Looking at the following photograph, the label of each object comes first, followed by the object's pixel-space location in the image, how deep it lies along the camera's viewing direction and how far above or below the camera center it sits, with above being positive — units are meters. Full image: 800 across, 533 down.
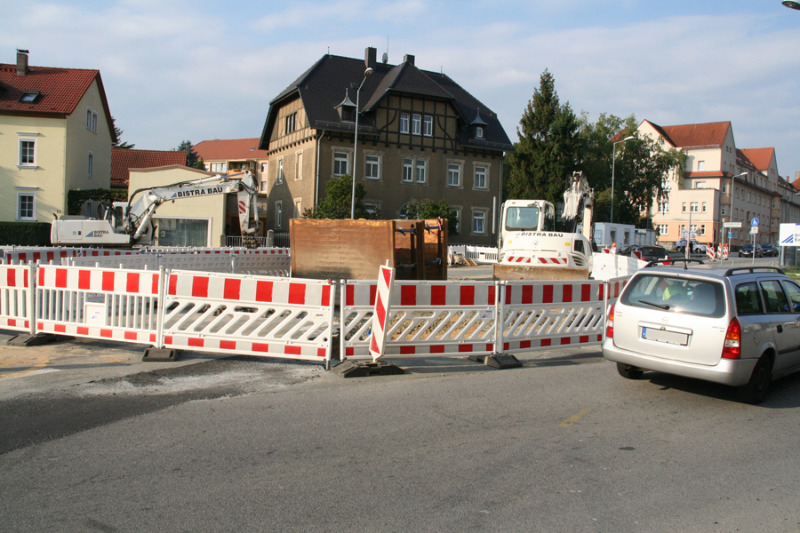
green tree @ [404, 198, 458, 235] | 39.56 +2.32
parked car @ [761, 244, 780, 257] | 70.61 +1.10
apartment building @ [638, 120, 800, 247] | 87.31 +10.02
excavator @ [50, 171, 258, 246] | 25.02 +0.68
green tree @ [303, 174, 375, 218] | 37.09 +2.57
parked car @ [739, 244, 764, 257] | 63.19 +0.89
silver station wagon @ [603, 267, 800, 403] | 7.23 -0.81
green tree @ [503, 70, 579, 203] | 56.91 +9.23
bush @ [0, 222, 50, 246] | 35.78 -0.05
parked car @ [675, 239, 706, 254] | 61.67 +0.88
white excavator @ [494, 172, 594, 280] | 18.66 +0.32
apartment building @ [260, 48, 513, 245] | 41.75 +7.05
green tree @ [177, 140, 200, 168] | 96.36 +12.31
